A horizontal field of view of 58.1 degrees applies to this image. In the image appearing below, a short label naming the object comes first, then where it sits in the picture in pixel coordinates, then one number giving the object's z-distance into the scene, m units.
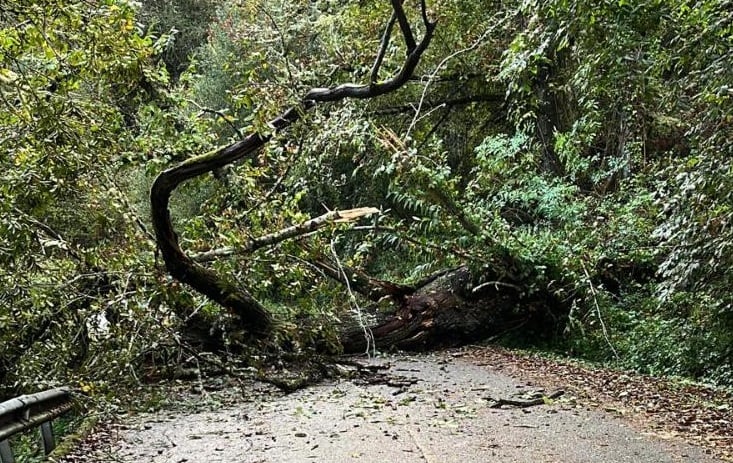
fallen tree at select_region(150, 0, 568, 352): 6.13
